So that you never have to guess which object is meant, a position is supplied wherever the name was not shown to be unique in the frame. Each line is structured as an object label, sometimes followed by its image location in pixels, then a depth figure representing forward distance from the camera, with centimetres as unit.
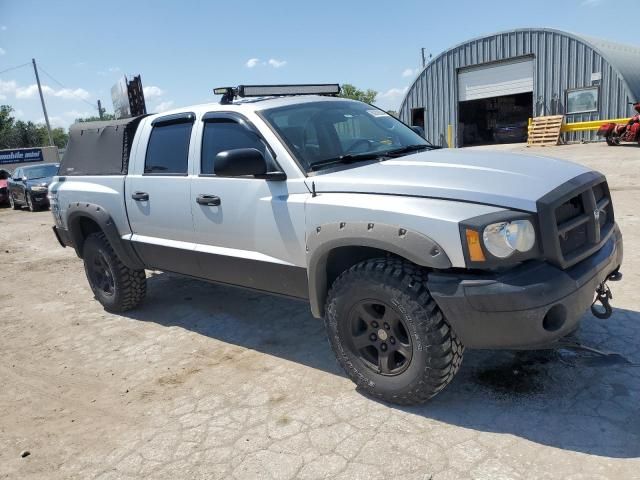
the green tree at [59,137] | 9182
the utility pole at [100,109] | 4966
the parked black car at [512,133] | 2609
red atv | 1680
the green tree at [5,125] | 4969
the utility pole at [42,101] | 3744
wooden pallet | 2100
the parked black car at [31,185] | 1648
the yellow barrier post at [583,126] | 1972
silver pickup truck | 258
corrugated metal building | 1998
